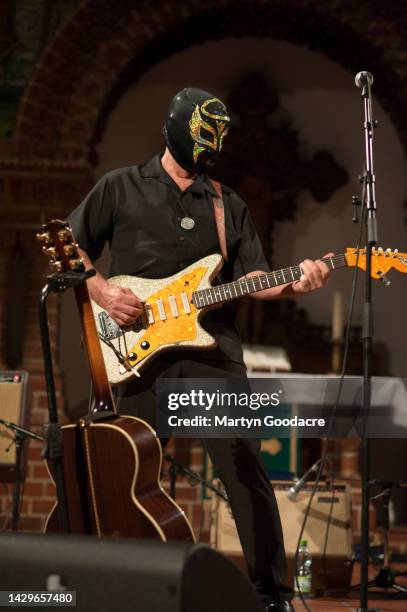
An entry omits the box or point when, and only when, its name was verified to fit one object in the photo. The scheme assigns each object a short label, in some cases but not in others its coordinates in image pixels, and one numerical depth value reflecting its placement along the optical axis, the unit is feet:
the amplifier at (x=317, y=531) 13.94
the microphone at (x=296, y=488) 14.24
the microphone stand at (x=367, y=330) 8.21
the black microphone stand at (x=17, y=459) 13.21
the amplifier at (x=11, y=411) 15.80
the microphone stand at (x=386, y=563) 13.39
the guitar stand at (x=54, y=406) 7.32
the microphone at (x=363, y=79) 9.59
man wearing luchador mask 9.23
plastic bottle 13.67
